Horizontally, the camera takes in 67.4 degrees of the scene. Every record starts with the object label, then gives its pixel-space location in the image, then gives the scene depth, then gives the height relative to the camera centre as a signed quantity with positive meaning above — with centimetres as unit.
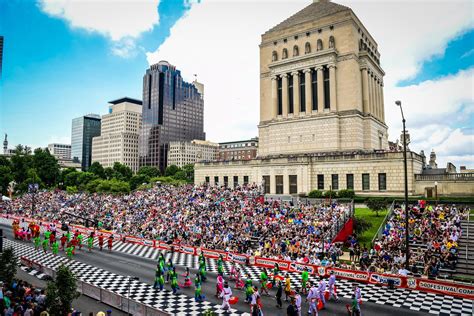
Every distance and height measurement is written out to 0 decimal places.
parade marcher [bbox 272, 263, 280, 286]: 2142 -509
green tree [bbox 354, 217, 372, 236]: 3153 -303
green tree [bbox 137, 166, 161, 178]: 14009 +770
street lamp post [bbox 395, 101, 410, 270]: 2131 -319
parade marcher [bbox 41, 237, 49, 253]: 3238 -490
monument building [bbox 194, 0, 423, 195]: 5122 +1399
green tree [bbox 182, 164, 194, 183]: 13300 +738
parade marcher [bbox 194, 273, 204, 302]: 1897 -550
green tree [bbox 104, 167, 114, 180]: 12244 +593
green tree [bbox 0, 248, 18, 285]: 1795 -392
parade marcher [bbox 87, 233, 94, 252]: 3300 -480
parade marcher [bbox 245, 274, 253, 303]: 1860 -528
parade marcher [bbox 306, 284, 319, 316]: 1664 -522
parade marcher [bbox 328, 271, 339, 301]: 1962 -534
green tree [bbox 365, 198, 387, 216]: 3655 -145
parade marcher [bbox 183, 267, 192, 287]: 2164 -553
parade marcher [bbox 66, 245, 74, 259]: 3030 -518
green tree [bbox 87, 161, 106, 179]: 12269 +661
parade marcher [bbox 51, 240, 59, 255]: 3116 -506
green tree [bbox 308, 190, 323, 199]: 4658 -43
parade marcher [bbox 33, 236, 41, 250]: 3332 -488
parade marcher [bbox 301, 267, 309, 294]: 2045 -539
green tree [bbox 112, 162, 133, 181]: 11988 +671
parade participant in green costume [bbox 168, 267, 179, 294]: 2030 -522
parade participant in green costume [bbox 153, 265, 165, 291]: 2075 -524
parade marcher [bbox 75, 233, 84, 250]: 3282 -451
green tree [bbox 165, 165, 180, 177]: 14350 +787
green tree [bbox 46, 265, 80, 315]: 1412 -418
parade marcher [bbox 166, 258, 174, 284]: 2104 -475
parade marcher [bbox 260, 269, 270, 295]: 2024 -518
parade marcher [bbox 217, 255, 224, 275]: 2141 -461
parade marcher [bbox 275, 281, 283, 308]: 1827 -549
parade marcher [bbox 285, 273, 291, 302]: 1931 -530
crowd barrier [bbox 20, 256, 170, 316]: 1452 -513
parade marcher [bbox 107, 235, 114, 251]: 3388 -507
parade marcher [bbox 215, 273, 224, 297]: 1941 -518
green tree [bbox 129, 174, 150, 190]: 11004 +324
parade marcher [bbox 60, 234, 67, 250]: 3323 -466
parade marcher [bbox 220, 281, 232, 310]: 1773 -530
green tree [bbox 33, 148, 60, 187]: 10225 +658
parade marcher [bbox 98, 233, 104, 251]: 3368 -493
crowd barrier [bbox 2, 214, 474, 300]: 1994 -547
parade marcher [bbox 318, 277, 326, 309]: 1848 -512
